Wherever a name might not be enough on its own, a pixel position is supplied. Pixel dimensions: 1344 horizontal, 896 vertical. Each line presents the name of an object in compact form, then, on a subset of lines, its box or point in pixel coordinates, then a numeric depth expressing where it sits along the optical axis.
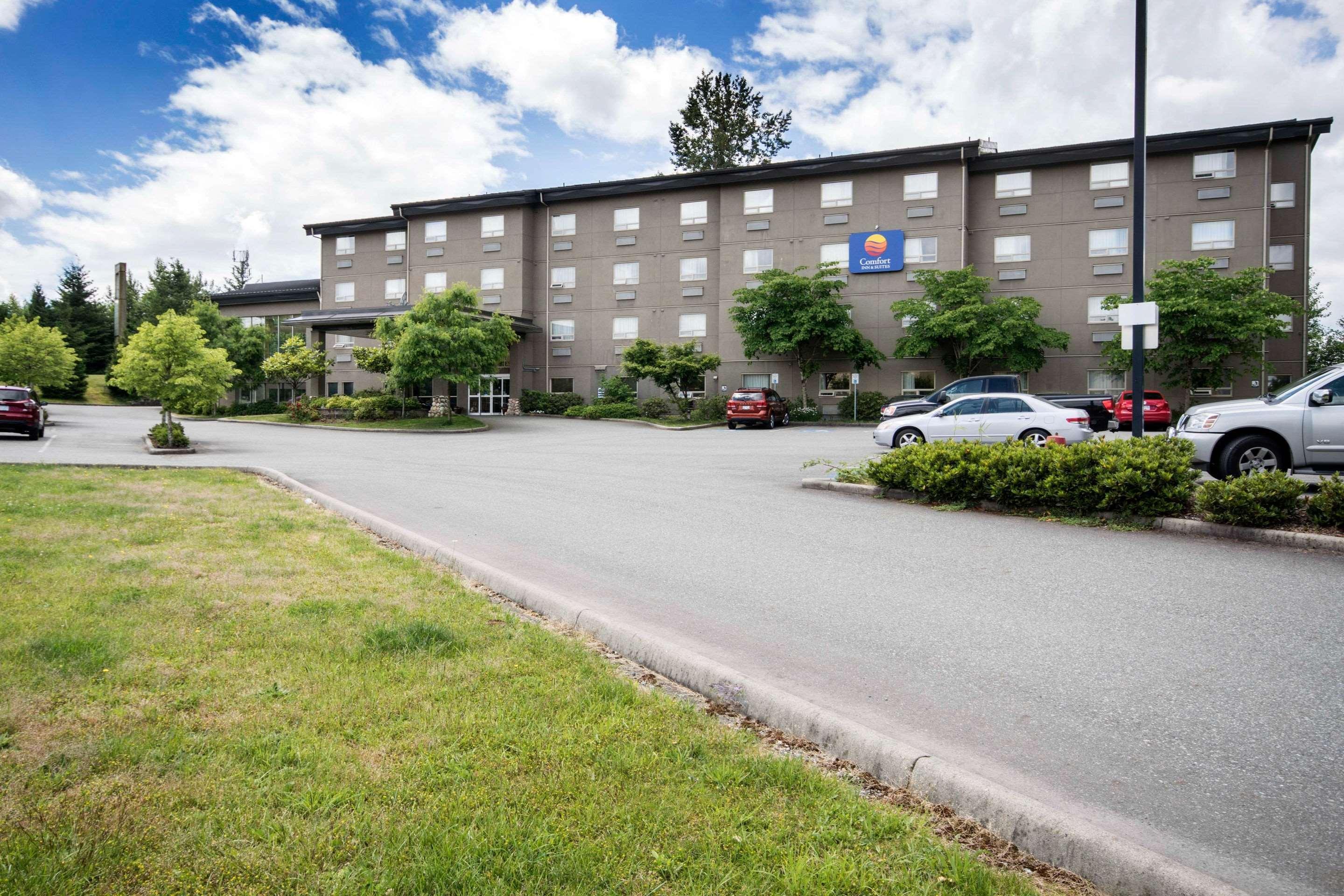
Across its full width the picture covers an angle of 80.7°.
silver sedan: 17.17
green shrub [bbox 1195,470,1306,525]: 8.57
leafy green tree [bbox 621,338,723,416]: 38.94
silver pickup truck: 10.61
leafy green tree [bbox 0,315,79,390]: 38.78
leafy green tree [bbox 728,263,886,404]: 37.81
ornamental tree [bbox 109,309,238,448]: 21.53
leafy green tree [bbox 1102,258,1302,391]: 31.86
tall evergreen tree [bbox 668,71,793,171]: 57.72
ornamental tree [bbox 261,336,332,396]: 43.56
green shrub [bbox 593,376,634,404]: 42.78
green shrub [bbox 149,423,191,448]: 21.91
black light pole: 11.52
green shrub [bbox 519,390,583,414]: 44.50
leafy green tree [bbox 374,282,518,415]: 33.09
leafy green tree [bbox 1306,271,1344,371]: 57.03
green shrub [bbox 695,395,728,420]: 38.56
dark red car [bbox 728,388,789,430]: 32.78
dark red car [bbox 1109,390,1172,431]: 26.39
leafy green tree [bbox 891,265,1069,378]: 35.03
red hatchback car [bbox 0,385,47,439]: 23.45
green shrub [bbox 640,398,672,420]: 39.84
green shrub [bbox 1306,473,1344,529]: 8.20
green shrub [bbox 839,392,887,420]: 38.91
